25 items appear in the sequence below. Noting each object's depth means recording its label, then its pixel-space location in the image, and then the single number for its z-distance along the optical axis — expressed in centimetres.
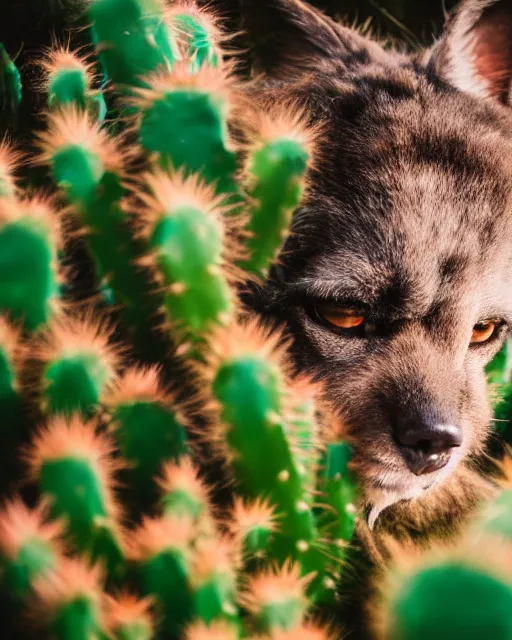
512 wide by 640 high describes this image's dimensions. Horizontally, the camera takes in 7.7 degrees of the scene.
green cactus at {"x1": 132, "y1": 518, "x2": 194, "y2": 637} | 158
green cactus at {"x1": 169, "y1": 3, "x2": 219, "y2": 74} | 171
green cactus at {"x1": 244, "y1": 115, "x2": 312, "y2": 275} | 163
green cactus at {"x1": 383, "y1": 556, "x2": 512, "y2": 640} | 153
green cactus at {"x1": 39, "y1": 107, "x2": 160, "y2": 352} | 164
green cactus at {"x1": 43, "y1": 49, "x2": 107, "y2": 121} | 169
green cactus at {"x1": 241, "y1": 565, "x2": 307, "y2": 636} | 158
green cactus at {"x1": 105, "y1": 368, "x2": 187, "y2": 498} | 161
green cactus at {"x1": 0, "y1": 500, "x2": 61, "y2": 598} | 158
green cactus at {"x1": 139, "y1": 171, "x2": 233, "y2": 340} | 161
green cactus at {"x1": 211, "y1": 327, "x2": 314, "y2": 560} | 159
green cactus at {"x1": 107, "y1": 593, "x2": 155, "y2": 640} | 158
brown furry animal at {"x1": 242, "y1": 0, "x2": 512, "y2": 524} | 169
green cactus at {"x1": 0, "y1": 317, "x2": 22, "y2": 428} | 163
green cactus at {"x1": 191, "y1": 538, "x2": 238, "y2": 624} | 158
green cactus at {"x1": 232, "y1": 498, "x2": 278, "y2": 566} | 161
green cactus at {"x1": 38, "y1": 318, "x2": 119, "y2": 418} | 161
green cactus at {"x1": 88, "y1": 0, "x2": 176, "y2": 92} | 168
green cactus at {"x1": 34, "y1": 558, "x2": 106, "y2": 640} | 157
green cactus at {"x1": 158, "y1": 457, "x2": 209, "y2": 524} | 160
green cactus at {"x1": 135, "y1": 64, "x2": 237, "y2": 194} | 163
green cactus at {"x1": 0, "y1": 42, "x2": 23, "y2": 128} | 173
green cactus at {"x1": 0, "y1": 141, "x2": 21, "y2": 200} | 165
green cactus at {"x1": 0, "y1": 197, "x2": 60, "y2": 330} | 162
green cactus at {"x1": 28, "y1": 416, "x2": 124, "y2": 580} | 159
